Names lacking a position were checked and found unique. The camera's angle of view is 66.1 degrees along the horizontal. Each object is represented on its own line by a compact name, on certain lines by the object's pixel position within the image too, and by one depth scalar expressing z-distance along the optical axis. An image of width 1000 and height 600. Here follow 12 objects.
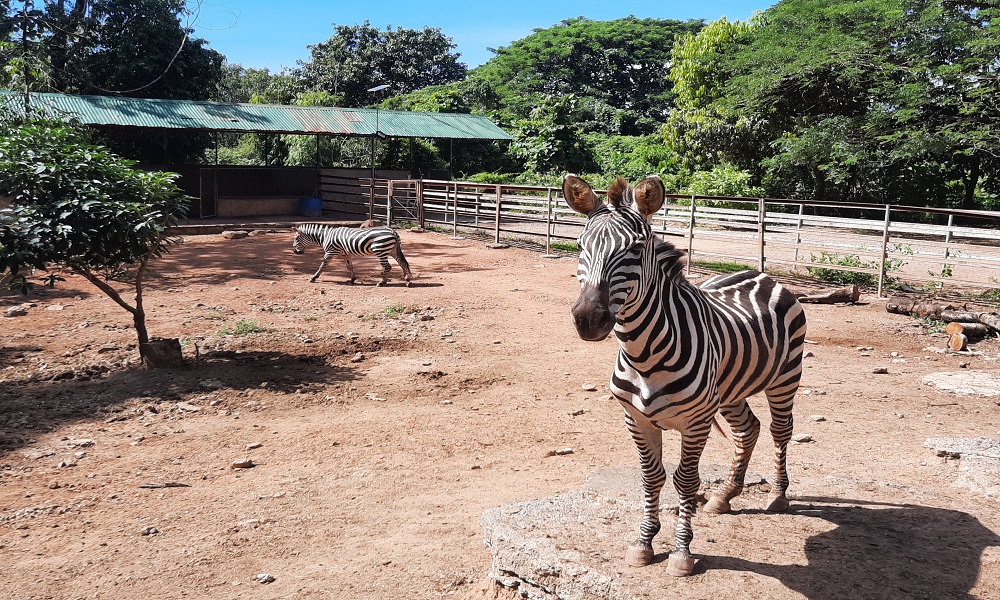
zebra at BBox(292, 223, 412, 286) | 12.83
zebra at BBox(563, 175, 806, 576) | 2.88
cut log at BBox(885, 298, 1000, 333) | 9.05
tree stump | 7.65
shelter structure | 21.52
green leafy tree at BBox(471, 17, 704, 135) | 46.69
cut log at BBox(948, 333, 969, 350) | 8.45
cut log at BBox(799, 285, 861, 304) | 11.04
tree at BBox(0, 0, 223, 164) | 24.92
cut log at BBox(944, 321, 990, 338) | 8.81
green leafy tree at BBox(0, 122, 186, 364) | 6.91
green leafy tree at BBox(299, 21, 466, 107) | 43.38
